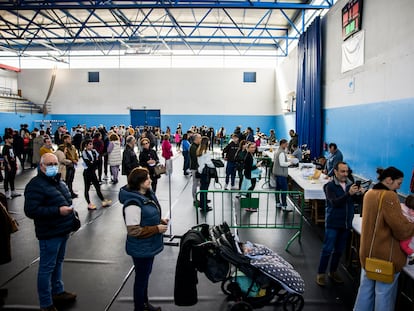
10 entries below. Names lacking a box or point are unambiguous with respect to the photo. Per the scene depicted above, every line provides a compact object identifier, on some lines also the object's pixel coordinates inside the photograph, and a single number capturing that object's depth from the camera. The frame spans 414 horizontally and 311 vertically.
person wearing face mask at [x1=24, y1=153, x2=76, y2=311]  3.01
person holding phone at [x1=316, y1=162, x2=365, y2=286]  3.59
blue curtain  11.10
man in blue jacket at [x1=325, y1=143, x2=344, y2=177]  7.35
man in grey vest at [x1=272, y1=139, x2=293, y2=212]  6.54
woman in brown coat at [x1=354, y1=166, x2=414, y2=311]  2.65
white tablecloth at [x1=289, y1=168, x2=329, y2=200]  5.68
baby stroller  3.08
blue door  23.67
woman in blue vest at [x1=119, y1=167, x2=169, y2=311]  2.91
